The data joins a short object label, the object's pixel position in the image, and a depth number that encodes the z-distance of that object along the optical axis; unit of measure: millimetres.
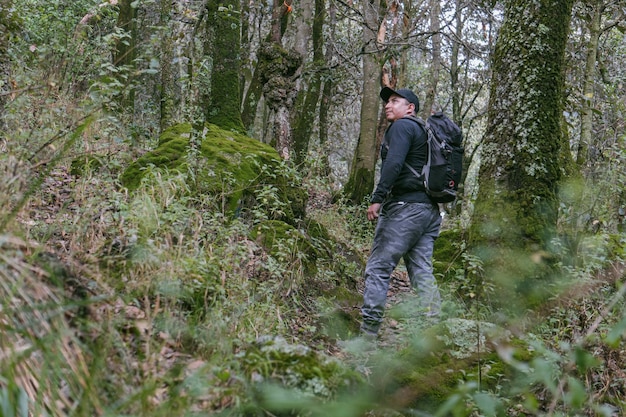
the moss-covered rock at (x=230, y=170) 6607
